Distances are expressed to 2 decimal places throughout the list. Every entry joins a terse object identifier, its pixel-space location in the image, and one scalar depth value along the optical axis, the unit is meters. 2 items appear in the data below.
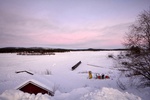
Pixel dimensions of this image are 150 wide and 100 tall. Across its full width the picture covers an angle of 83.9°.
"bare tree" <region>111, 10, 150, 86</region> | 7.10
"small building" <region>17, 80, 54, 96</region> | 7.86
